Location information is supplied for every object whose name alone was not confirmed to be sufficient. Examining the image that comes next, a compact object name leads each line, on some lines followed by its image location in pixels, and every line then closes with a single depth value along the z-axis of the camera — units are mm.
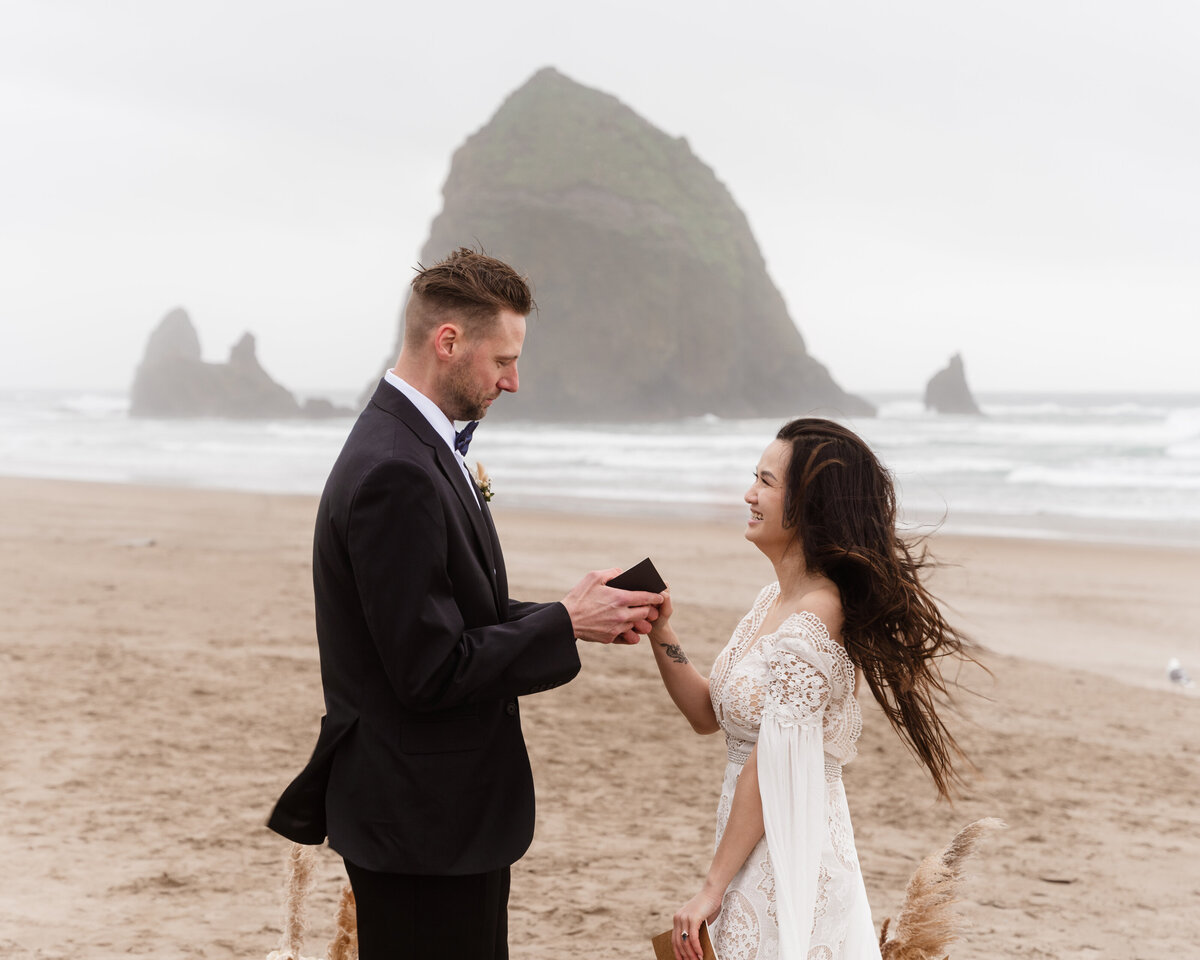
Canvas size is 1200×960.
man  2094
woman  2355
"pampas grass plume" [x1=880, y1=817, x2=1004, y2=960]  2723
